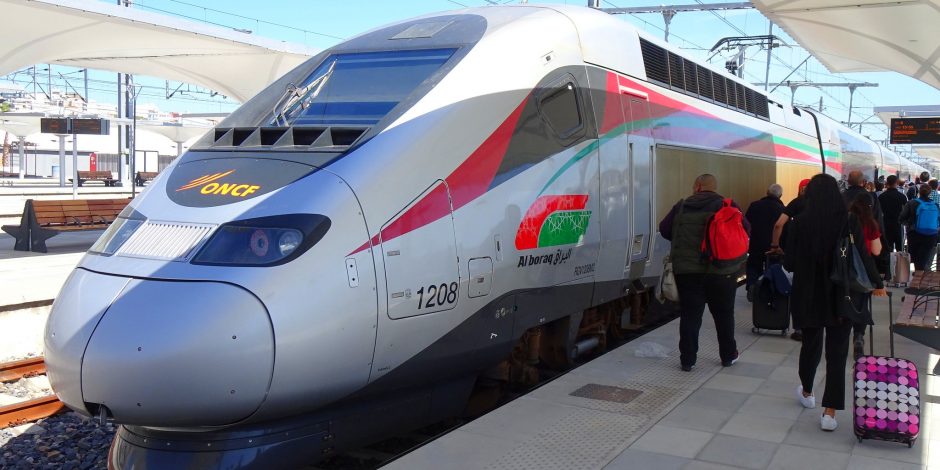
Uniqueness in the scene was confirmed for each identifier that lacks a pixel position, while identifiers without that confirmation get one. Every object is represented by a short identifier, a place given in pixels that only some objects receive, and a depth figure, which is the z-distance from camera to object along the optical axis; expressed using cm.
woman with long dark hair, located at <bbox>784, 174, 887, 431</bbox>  528
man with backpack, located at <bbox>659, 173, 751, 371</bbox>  670
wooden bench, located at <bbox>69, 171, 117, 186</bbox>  4662
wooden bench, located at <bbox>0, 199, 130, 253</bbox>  1579
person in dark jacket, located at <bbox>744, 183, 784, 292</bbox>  1011
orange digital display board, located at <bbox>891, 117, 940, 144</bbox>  2217
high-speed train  405
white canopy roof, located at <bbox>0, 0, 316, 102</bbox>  1606
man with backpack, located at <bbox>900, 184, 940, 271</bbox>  1191
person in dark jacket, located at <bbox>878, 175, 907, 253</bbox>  1302
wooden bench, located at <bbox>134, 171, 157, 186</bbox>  4706
